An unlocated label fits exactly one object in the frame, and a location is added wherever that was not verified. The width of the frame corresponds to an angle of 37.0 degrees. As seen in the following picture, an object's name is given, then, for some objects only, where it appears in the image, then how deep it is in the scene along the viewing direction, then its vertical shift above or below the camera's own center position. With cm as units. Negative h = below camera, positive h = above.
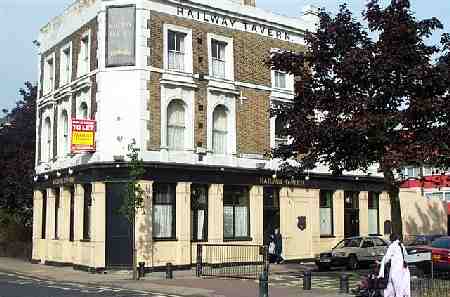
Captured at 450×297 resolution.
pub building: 2817 +336
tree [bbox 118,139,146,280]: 2547 +76
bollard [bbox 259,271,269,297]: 1586 -177
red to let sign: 2819 +321
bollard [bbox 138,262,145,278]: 2541 -219
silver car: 2952 -195
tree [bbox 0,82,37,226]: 3969 +330
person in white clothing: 1338 -124
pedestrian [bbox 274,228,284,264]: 3206 -163
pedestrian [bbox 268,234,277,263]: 3192 -185
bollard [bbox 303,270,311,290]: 2038 -213
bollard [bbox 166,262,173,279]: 2484 -220
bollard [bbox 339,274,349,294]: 1931 -211
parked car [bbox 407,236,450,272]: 2251 -155
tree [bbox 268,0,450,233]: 1844 +330
